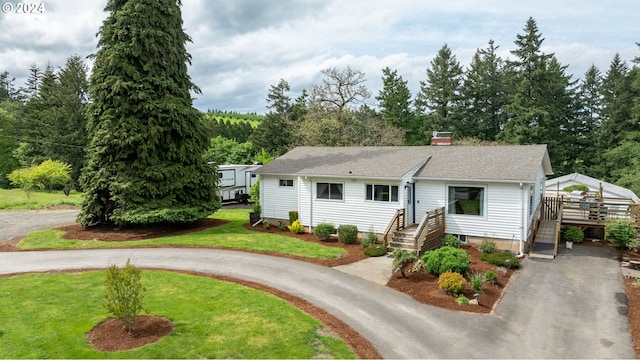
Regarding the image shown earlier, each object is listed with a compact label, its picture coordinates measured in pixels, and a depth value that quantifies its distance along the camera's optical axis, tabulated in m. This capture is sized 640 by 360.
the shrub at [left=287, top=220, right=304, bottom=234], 20.83
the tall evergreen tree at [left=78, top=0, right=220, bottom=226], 20.38
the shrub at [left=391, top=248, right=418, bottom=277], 13.30
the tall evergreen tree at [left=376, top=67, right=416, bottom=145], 54.12
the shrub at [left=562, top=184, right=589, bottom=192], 26.46
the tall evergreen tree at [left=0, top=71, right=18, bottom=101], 112.28
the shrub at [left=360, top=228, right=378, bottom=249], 17.70
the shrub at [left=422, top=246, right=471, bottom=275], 12.96
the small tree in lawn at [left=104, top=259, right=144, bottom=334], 8.67
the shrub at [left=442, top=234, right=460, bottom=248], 17.12
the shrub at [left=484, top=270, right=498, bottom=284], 13.02
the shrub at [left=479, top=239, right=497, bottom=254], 16.52
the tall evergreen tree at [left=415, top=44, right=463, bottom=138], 50.03
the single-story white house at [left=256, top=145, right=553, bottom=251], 17.20
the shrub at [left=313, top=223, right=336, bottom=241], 19.32
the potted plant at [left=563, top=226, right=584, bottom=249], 18.91
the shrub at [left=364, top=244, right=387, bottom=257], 16.50
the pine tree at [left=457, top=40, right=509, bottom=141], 48.69
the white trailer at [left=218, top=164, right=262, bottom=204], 34.94
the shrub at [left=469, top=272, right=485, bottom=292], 11.99
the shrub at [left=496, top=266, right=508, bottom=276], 14.27
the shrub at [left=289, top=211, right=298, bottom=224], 21.67
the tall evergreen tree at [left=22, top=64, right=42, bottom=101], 92.06
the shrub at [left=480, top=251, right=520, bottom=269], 15.04
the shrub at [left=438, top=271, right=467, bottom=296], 11.77
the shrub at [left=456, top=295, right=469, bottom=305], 11.29
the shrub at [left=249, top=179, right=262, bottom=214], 23.60
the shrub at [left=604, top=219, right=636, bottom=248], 17.38
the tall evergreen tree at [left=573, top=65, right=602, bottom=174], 46.22
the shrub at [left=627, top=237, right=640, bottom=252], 16.39
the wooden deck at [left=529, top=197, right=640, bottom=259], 17.55
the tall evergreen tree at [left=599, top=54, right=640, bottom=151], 42.31
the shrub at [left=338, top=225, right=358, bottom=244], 18.47
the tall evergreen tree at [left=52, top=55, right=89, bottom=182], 50.72
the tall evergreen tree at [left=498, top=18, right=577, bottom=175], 42.53
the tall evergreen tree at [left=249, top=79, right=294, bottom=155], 61.38
